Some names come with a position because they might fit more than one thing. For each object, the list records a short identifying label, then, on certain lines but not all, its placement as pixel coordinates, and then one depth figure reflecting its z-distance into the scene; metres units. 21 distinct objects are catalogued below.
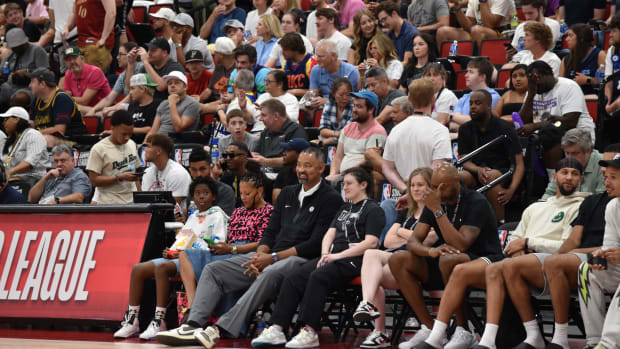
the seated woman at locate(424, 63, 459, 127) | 16.75
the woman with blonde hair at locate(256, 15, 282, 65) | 22.77
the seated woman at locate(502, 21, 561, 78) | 17.06
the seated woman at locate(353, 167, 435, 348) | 11.57
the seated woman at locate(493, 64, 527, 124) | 15.94
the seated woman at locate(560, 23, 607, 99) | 17.59
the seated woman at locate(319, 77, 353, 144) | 17.16
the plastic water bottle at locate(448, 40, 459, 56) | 20.47
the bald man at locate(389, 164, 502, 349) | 11.22
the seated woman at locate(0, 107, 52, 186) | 19.32
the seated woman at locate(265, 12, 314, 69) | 21.91
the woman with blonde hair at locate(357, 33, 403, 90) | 19.18
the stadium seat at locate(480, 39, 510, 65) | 20.25
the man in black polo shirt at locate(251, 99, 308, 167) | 16.83
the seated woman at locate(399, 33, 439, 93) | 18.85
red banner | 13.76
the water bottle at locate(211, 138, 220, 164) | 18.14
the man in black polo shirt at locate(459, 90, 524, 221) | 14.07
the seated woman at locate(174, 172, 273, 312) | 13.35
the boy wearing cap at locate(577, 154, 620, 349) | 9.87
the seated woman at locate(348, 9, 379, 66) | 20.07
